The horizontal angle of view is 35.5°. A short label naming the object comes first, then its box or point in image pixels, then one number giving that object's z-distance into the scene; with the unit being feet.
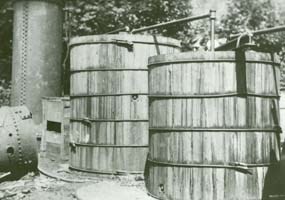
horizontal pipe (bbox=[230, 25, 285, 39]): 22.99
